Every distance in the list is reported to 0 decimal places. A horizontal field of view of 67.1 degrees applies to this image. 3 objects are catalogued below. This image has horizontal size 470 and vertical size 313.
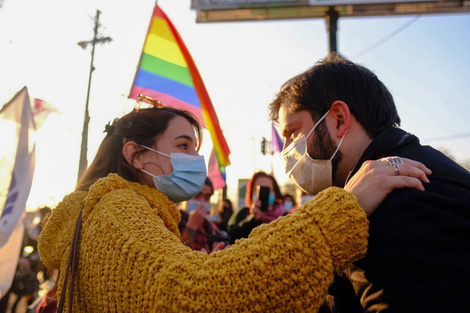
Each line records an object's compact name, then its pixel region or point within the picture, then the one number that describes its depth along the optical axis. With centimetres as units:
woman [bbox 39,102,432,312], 99
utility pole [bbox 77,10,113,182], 1769
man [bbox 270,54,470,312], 102
